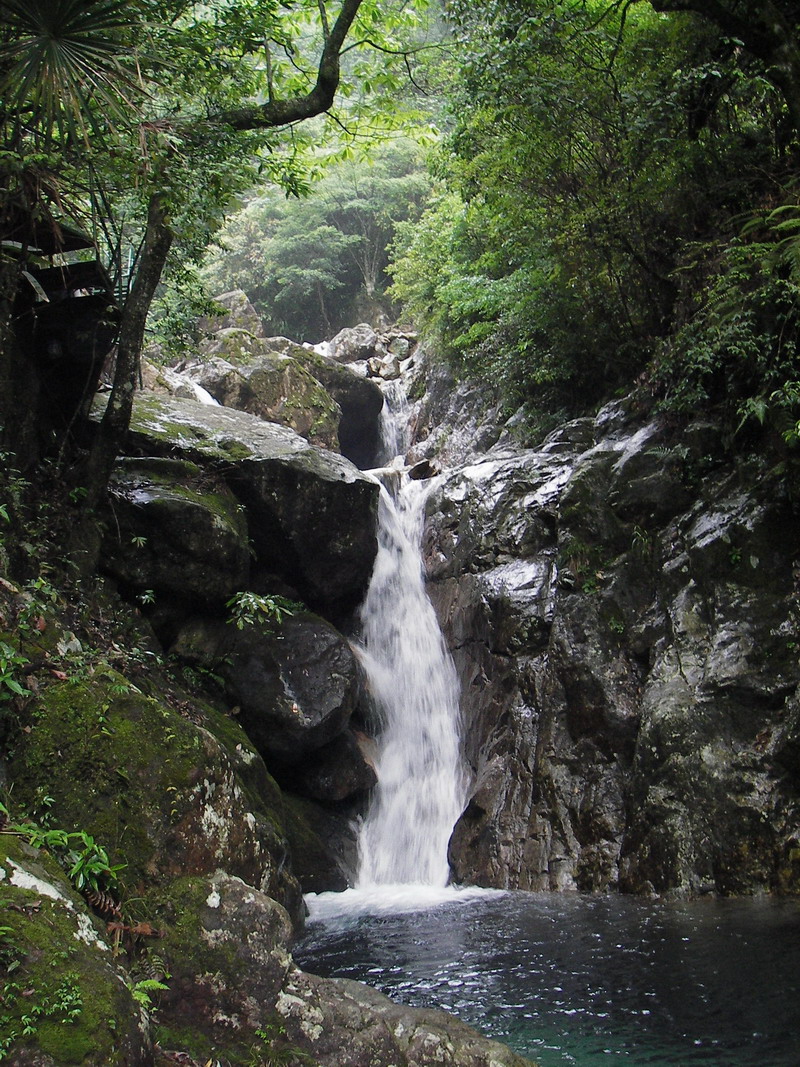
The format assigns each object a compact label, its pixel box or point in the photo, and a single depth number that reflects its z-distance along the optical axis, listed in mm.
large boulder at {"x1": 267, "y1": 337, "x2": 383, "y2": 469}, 19062
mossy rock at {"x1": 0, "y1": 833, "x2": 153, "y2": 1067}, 2439
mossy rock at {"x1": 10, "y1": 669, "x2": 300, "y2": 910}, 3793
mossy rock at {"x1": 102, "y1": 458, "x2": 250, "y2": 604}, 8375
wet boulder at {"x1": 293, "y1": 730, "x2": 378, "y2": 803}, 9680
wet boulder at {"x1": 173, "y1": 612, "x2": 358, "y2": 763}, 8938
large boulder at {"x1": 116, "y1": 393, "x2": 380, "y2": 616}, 9953
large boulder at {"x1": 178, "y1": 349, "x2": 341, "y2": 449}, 17422
